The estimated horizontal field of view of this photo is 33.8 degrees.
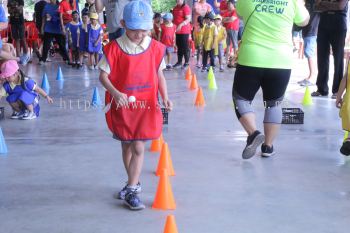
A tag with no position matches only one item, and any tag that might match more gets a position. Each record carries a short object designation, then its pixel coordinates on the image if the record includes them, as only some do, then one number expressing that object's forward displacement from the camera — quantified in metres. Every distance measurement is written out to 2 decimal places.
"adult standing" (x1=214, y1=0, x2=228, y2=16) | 14.53
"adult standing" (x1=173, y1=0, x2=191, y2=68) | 13.71
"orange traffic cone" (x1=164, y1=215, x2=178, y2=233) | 3.45
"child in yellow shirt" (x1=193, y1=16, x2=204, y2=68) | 13.34
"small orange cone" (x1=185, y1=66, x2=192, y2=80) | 11.55
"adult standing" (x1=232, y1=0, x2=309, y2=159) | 5.32
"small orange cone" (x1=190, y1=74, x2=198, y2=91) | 10.28
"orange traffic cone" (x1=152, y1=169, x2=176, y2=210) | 4.17
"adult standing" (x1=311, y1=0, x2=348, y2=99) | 8.94
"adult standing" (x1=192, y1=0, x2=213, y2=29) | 15.47
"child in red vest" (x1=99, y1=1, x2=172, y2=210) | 4.09
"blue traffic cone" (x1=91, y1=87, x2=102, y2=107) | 8.60
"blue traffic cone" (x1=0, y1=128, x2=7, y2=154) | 5.73
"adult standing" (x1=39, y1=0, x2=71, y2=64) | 14.24
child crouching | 7.53
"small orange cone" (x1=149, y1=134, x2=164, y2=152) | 5.86
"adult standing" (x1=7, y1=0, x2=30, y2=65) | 14.48
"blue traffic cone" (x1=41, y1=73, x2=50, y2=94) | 10.23
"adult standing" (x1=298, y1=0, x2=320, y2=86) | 10.41
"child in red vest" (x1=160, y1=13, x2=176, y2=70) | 13.66
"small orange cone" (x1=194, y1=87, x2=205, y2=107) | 8.57
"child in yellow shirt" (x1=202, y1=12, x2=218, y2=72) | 12.98
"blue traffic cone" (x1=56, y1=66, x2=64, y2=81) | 11.58
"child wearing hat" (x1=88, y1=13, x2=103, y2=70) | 13.84
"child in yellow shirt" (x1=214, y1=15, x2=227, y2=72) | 13.15
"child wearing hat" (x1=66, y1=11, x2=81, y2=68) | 14.16
